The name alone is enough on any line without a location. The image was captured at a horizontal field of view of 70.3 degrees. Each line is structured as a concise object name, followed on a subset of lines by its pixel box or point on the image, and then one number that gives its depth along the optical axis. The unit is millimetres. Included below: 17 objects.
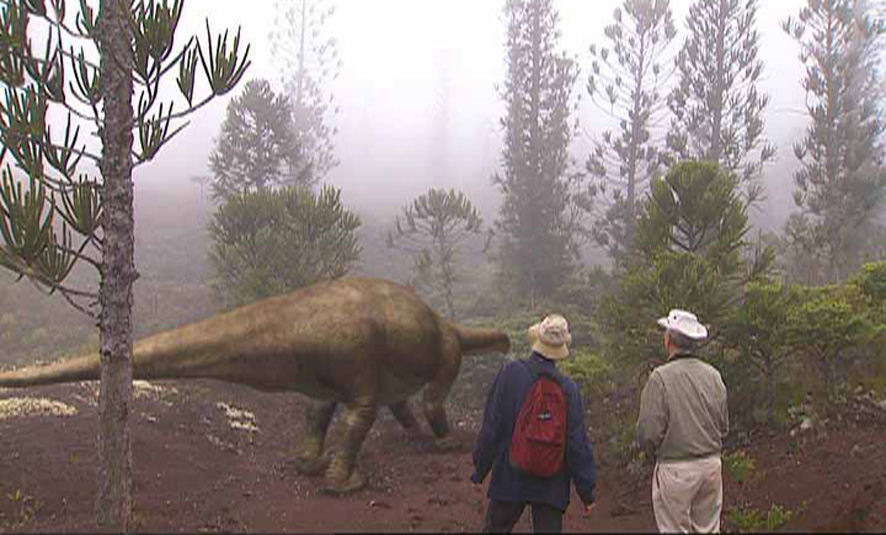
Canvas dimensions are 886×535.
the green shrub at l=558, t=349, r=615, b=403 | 9875
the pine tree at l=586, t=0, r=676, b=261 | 24188
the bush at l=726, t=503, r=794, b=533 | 5258
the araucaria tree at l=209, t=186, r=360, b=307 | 13703
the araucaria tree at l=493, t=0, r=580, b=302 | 22906
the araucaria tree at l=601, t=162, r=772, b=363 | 8414
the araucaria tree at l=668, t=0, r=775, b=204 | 22172
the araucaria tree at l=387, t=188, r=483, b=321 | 17348
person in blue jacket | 3650
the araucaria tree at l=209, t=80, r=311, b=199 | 21609
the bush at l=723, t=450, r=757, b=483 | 6816
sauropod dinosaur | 6051
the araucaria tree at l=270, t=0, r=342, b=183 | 34750
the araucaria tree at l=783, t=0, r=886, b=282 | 20234
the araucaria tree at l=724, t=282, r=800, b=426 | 8016
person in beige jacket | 4031
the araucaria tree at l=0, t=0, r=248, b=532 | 5180
